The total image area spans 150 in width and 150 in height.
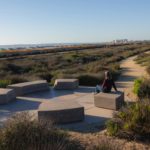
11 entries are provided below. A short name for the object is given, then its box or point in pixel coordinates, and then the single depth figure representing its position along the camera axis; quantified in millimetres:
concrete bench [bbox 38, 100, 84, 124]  4679
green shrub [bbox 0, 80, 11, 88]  7958
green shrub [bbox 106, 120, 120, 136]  4048
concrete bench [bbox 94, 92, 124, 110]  5560
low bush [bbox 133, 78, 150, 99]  6449
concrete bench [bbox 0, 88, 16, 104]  6247
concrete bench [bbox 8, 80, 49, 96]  7177
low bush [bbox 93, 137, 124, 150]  2854
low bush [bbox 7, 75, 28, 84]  8762
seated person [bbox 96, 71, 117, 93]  6157
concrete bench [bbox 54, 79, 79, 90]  7819
